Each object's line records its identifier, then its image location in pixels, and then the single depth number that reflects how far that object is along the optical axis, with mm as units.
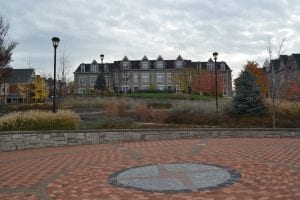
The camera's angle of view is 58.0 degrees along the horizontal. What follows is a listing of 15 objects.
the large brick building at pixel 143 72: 61054
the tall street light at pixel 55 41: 14789
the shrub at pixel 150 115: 17727
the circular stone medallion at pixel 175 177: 5486
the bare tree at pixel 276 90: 15549
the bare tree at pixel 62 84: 29207
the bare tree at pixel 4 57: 21845
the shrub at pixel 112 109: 19534
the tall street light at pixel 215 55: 22187
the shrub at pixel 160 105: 27133
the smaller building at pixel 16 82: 59059
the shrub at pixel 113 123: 14696
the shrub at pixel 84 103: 25098
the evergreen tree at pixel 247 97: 16884
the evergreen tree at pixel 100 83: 45764
